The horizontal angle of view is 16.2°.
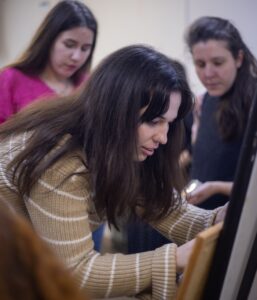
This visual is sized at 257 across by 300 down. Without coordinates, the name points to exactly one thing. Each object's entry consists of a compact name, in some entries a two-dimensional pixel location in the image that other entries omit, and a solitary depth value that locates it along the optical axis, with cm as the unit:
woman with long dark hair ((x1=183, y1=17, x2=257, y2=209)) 250
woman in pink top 256
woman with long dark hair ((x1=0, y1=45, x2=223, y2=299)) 203
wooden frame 148
